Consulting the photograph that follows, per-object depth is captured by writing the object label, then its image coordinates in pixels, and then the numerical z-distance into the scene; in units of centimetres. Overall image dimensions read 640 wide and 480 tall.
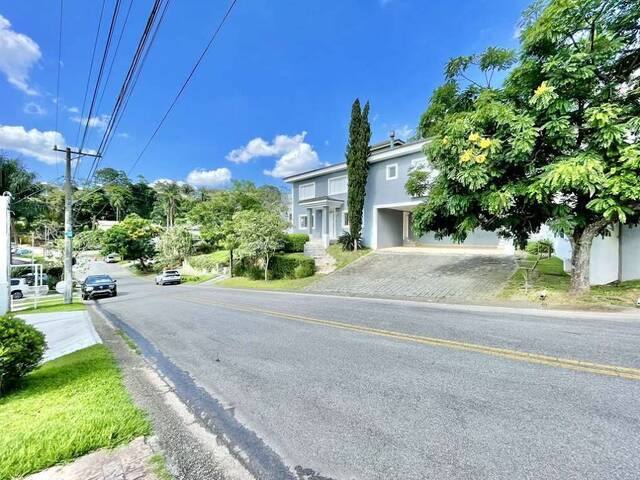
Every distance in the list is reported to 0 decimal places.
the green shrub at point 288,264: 2059
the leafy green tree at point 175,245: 3812
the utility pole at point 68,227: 1566
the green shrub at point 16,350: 382
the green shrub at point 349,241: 2266
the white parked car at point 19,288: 2172
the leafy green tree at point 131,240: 3966
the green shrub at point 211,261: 3058
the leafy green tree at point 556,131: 798
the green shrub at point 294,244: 2475
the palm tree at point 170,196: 5269
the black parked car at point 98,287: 1939
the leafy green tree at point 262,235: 2166
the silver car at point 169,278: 2819
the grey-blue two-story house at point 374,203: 2162
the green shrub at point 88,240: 3362
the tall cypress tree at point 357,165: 2197
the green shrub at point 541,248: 1692
